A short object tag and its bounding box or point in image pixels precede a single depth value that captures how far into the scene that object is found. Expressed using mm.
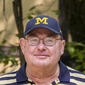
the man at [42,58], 2613
